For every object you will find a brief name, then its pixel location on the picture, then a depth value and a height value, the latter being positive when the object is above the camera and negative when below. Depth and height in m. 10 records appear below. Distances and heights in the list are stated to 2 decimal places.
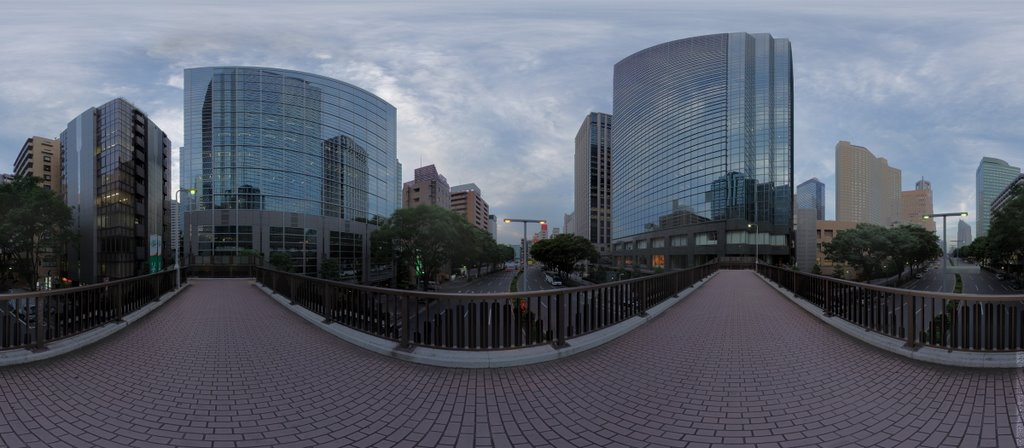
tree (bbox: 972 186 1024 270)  24.39 +0.12
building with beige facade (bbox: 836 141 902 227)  119.75 +12.57
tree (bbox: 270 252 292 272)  40.88 -3.43
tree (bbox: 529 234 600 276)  58.68 -3.62
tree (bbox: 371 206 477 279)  36.19 -0.80
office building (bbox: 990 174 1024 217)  70.91 +7.33
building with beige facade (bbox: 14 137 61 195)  66.00 +11.52
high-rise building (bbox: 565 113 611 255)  122.50 +14.56
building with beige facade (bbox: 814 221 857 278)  70.12 -0.90
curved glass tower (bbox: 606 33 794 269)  57.31 +11.79
